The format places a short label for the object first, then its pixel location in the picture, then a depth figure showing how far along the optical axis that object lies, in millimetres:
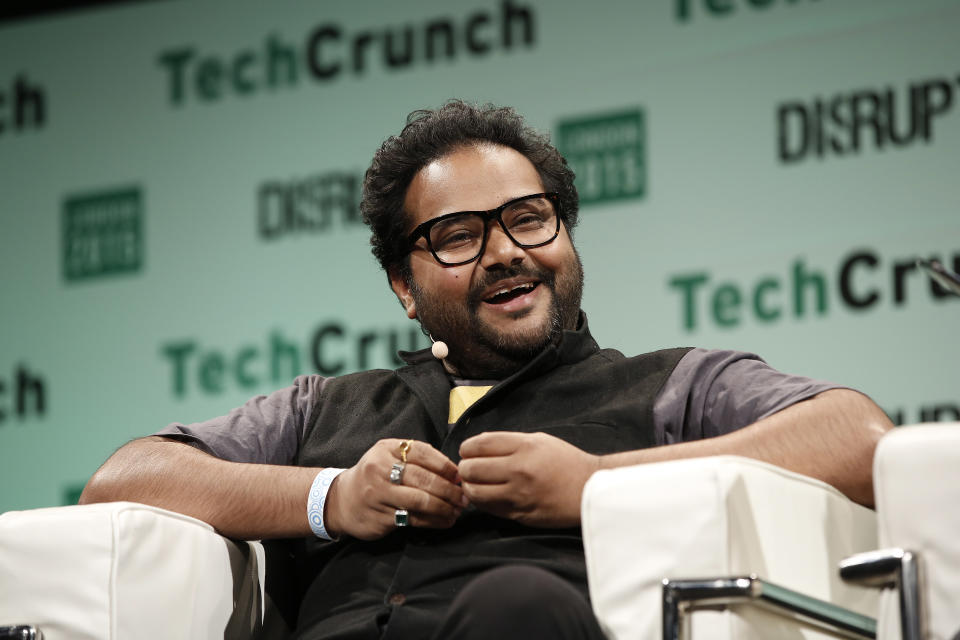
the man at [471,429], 4484
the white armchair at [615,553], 4364
